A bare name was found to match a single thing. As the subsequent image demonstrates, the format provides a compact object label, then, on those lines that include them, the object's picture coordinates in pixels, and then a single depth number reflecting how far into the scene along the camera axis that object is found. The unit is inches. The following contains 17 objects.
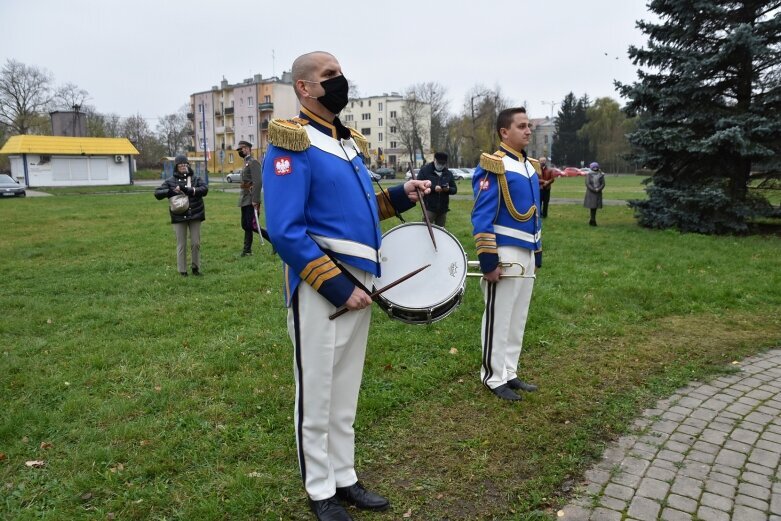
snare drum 131.7
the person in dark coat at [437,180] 445.4
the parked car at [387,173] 2110.0
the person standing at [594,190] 634.2
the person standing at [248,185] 436.5
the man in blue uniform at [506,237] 178.2
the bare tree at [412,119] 3029.0
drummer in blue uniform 109.2
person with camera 381.4
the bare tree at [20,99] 2415.1
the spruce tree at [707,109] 513.0
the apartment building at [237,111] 3253.0
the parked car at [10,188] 1278.3
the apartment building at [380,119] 3981.3
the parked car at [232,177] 2038.4
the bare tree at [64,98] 2573.3
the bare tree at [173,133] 3442.4
